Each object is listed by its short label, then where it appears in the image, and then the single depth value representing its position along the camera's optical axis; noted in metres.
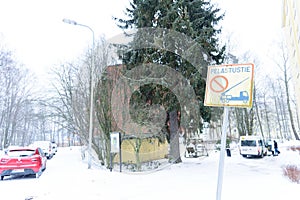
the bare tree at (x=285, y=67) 31.58
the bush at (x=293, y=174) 7.51
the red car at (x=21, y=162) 9.75
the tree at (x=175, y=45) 11.94
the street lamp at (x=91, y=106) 12.38
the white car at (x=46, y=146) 20.86
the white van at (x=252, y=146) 21.81
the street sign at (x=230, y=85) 3.69
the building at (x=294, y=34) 13.09
